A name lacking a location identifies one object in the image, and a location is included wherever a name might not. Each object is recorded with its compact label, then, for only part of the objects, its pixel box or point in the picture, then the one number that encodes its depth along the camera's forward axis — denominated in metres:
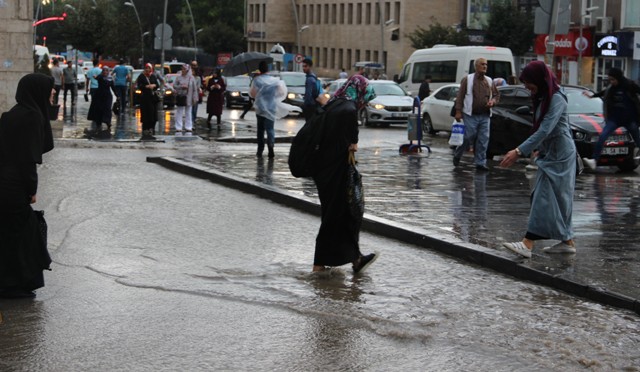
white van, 39.97
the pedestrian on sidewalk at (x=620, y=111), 19.22
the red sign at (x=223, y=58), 98.44
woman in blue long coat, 9.91
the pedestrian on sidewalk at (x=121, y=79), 37.03
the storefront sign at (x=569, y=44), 58.33
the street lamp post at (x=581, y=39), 49.28
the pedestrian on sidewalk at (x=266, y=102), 20.20
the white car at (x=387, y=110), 35.88
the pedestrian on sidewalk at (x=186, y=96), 28.03
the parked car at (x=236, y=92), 49.38
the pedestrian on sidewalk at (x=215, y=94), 33.16
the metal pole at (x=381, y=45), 81.01
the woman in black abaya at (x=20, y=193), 8.16
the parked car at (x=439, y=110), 29.75
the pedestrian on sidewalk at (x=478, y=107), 18.61
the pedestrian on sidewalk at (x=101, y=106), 30.78
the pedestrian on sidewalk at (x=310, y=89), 21.76
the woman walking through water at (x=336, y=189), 9.40
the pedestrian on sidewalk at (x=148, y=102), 28.41
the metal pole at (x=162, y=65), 34.67
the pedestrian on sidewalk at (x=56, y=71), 38.44
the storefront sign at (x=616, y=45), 54.94
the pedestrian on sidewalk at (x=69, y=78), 40.48
